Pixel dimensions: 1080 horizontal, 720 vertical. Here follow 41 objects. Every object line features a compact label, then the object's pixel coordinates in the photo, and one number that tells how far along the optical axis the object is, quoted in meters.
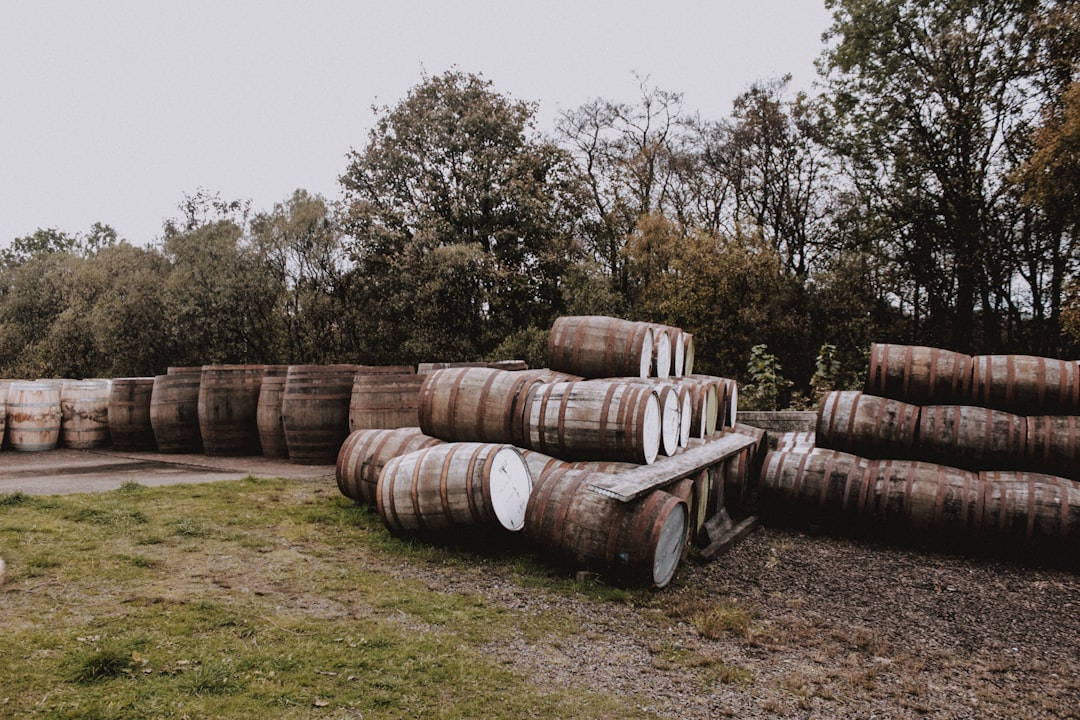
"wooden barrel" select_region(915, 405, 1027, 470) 6.37
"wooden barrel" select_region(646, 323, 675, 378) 6.98
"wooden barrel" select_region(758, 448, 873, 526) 6.57
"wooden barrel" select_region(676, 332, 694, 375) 8.33
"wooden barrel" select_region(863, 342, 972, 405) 6.73
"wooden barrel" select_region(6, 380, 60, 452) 10.44
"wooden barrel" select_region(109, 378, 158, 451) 10.63
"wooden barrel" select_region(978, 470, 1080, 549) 5.74
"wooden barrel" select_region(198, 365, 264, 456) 9.77
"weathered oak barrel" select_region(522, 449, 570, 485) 5.53
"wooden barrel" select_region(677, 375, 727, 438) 7.21
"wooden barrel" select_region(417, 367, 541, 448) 5.89
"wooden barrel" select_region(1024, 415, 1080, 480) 6.22
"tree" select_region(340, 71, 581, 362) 16.92
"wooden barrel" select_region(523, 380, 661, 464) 5.40
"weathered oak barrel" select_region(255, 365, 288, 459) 9.48
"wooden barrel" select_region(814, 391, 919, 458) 6.68
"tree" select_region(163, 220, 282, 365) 18.33
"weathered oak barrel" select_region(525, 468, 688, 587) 4.74
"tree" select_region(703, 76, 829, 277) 18.05
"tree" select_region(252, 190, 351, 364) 18.33
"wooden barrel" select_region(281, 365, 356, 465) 8.89
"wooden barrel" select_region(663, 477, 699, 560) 5.48
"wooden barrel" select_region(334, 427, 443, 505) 6.41
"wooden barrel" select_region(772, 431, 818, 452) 7.39
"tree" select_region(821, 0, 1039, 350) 14.73
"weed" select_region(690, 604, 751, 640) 4.17
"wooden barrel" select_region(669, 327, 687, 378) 7.64
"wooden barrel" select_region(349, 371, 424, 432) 8.38
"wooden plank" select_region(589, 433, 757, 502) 4.71
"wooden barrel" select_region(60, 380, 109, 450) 10.91
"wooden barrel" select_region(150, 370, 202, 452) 10.19
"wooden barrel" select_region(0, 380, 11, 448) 10.48
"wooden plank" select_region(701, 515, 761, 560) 5.94
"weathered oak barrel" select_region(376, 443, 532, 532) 5.15
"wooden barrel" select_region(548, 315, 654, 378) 6.49
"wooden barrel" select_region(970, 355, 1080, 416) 6.46
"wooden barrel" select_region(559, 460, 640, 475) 5.30
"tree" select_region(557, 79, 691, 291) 19.52
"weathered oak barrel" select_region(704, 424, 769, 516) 7.09
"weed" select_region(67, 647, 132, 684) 2.91
